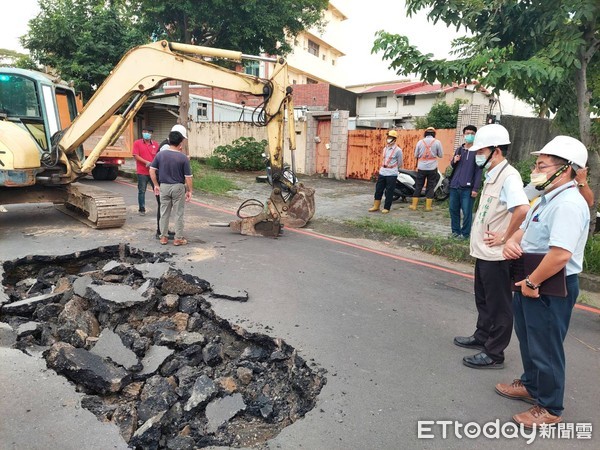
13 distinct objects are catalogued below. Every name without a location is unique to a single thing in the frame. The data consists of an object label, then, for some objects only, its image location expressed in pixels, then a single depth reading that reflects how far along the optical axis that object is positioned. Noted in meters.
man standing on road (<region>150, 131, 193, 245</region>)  6.62
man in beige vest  3.38
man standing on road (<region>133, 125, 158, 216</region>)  8.46
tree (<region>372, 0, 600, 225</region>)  5.28
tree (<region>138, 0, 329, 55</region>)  14.22
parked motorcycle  11.05
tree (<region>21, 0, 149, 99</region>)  17.00
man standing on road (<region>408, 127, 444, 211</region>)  9.42
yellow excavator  6.96
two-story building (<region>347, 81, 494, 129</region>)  27.84
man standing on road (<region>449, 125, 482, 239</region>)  7.17
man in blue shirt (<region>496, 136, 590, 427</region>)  2.54
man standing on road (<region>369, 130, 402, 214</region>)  9.24
